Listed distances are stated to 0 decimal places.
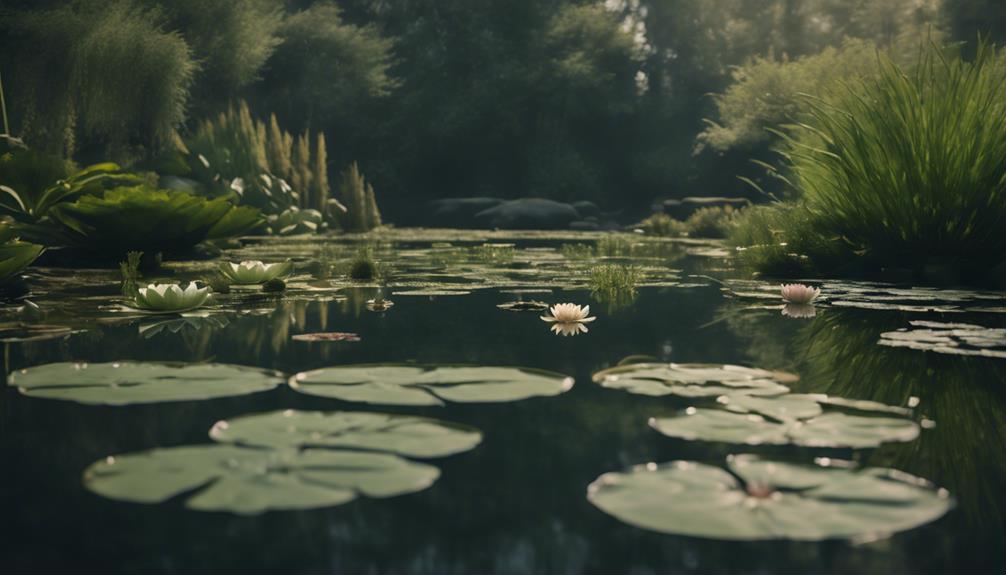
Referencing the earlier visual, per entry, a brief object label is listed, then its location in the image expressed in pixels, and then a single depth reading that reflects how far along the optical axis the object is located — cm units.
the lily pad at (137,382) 312
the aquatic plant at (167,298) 538
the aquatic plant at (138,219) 801
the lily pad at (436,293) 693
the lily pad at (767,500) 189
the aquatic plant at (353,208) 1973
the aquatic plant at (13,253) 557
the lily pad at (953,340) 412
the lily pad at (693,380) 327
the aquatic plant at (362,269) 806
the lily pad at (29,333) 450
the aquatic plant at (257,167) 1664
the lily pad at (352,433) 245
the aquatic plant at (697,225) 1897
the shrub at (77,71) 1219
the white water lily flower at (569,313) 524
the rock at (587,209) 2941
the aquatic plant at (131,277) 602
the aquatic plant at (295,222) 1647
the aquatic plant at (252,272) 694
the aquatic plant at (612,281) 728
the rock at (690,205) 2291
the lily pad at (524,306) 604
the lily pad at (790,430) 257
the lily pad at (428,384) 313
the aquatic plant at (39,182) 843
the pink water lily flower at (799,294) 616
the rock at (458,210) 2778
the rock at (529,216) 2573
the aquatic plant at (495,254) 1087
